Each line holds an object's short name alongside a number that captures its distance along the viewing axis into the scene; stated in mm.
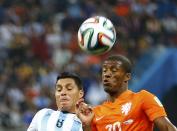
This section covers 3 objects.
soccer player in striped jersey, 11820
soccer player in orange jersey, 12866
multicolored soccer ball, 14195
